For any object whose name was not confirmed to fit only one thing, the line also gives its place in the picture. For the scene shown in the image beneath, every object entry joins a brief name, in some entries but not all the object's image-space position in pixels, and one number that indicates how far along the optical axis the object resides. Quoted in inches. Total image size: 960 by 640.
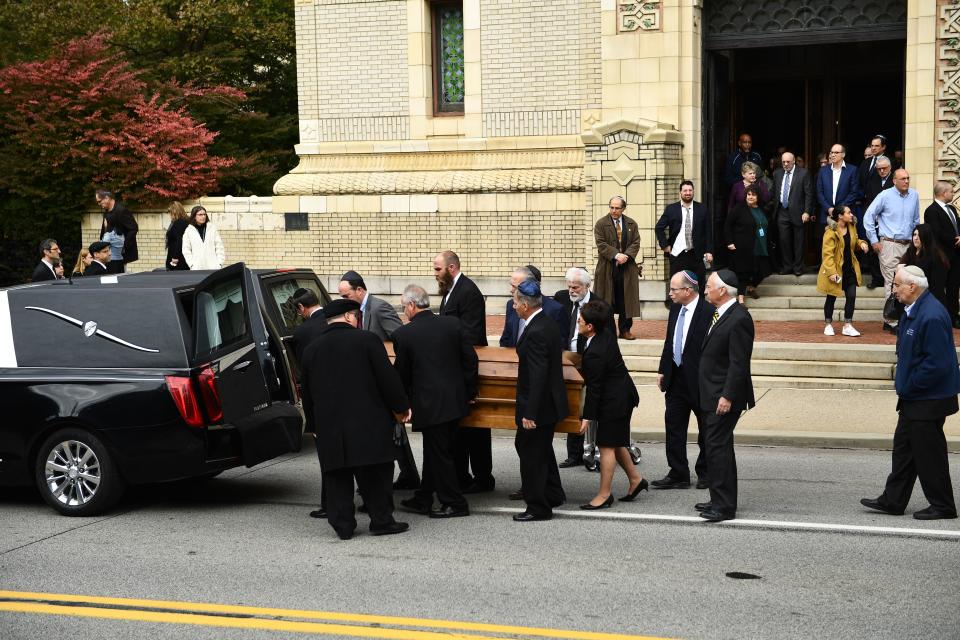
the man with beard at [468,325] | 418.0
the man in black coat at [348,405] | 358.3
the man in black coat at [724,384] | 371.2
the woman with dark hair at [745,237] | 676.7
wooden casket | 387.9
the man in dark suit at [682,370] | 407.8
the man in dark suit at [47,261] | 624.4
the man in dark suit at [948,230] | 622.2
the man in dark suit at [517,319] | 437.7
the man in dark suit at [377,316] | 435.8
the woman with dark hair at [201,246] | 708.0
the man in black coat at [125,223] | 741.3
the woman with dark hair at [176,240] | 721.6
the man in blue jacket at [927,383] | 365.1
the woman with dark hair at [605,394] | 387.9
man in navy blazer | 695.1
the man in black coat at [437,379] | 378.0
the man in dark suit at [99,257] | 644.5
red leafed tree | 880.9
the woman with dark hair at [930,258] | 583.2
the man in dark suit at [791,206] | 729.6
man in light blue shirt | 631.8
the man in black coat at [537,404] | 371.9
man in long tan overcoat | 652.7
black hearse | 377.4
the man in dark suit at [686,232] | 661.3
